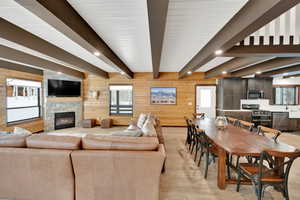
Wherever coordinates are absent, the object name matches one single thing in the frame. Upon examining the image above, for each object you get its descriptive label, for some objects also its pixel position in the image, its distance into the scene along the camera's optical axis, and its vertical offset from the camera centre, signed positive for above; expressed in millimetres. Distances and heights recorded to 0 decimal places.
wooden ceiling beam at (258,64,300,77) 4271 +977
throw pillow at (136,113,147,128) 4326 -745
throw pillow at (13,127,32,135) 2370 -620
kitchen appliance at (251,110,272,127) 5730 -802
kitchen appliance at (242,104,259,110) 6038 -352
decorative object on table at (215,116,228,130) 3148 -590
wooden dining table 1916 -720
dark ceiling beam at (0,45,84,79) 2977 +941
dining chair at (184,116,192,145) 4113 -1210
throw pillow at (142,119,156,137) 2465 -646
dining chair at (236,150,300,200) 1635 -1037
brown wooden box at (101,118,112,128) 6297 -1213
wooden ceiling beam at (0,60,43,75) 4102 +953
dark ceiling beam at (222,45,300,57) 2482 +881
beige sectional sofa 1712 -949
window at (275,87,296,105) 6320 +157
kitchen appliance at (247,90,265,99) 5969 +181
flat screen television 5625 +360
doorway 6570 -111
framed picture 6621 +113
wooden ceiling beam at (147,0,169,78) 1263 +859
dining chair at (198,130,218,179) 2589 -1006
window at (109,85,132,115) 6824 -255
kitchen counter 5594 -386
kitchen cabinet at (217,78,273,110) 6012 +392
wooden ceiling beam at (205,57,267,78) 3487 +983
